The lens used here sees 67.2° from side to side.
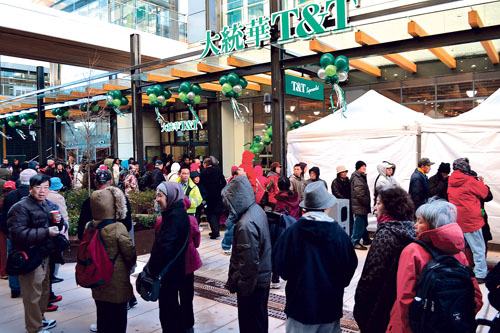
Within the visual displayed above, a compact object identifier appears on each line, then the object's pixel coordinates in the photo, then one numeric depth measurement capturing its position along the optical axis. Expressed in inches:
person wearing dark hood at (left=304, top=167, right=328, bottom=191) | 293.6
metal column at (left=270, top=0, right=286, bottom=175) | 368.2
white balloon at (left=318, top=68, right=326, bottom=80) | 331.8
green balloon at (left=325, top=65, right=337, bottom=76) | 323.3
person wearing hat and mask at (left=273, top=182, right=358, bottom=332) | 109.0
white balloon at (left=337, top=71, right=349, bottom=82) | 329.3
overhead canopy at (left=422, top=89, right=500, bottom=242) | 283.4
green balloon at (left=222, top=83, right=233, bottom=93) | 402.9
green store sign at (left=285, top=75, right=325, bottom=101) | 335.9
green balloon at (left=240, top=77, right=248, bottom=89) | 411.7
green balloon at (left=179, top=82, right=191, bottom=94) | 451.2
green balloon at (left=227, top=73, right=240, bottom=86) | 402.9
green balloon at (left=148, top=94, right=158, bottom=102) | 481.4
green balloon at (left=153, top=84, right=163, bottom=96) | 482.0
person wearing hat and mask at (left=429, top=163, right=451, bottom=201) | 251.1
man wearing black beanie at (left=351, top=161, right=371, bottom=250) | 306.5
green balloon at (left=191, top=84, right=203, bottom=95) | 451.8
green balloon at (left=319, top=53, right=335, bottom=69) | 329.4
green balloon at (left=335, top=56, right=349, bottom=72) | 323.4
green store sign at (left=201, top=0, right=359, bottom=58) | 303.3
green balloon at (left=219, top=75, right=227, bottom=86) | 406.9
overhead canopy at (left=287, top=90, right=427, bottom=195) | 327.6
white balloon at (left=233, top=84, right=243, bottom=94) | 408.5
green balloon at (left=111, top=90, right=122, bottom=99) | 536.1
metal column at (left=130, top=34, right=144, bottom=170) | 527.8
